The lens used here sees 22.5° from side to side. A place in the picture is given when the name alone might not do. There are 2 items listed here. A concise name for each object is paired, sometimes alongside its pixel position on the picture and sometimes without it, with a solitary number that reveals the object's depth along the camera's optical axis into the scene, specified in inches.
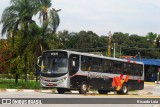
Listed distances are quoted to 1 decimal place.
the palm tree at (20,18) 1433.3
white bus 1013.8
